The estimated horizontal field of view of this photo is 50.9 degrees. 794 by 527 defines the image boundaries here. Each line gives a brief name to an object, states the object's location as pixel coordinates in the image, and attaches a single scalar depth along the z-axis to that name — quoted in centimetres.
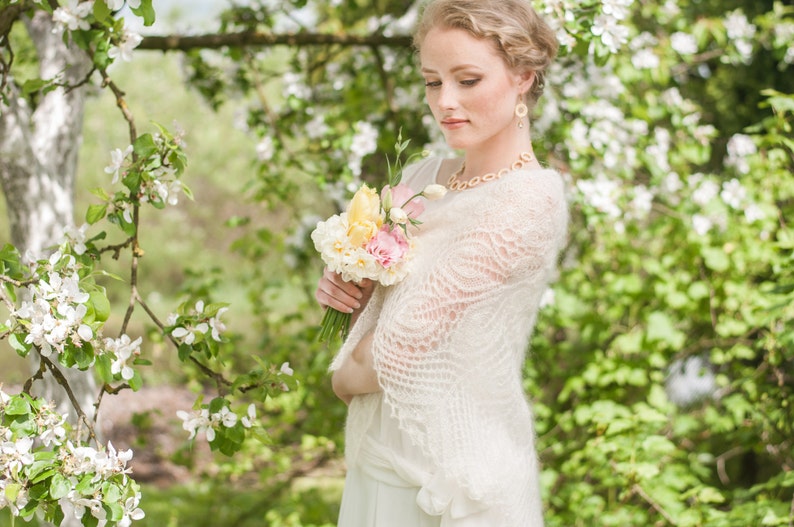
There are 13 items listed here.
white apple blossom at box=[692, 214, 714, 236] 321
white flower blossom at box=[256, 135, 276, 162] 326
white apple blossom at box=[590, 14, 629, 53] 214
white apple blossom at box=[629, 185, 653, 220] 329
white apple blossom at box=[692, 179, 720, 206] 328
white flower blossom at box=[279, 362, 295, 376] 187
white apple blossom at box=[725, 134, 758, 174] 335
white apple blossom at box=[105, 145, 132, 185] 179
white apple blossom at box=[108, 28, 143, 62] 189
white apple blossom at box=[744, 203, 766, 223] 314
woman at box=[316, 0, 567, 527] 158
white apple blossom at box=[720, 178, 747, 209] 319
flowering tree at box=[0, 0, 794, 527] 278
